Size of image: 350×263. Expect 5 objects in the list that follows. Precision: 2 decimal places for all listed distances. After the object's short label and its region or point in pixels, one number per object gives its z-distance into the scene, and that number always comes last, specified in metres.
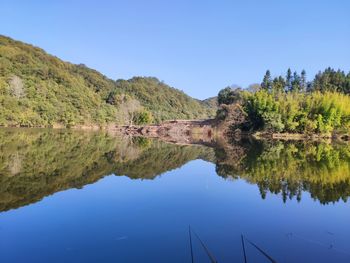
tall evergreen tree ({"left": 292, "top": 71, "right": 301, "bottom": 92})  82.21
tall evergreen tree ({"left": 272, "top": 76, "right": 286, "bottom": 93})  79.32
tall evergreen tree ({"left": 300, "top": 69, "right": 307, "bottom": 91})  84.06
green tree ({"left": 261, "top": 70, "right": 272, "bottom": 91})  81.25
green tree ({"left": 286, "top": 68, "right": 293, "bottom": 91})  83.62
